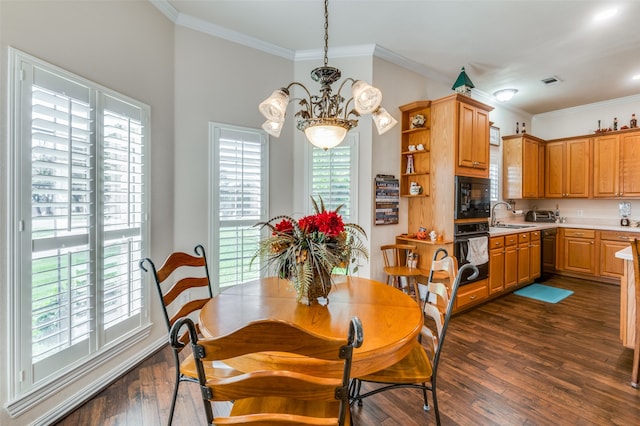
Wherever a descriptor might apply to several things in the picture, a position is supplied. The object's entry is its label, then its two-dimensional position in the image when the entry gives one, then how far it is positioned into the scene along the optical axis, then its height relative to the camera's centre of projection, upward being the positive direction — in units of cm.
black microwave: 333 +19
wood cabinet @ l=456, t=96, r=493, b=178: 330 +90
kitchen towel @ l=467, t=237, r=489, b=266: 345 -47
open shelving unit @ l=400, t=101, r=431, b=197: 353 +77
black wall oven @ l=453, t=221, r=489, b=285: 334 -39
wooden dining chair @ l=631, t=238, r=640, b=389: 205 -73
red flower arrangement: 149 -21
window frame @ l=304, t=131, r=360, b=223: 332 +48
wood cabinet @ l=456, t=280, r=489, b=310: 335 -98
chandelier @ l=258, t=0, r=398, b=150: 167 +63
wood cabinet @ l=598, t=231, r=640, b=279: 439 -57
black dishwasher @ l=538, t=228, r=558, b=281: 490 -68
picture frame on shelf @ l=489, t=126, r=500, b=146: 486 +133
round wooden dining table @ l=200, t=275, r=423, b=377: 111 -52
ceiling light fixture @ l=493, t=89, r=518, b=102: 425 +179
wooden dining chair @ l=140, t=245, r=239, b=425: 146 -62
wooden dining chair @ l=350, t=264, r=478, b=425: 146 -83
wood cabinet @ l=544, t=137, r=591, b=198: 499 +82
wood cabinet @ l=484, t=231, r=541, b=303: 380 -68
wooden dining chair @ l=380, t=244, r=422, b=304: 323 -64
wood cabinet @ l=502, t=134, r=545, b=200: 498 +84
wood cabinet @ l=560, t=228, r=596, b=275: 470 -62
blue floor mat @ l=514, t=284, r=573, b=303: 399 -117
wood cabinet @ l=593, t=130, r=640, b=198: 450 +79
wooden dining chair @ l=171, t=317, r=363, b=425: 82 -44
